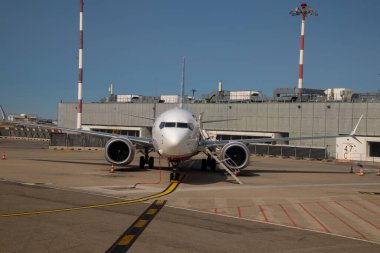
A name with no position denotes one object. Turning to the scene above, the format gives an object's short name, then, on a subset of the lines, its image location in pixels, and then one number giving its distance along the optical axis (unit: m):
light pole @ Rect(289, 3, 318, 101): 64.31
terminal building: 47.16
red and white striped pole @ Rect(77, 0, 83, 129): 60.62
